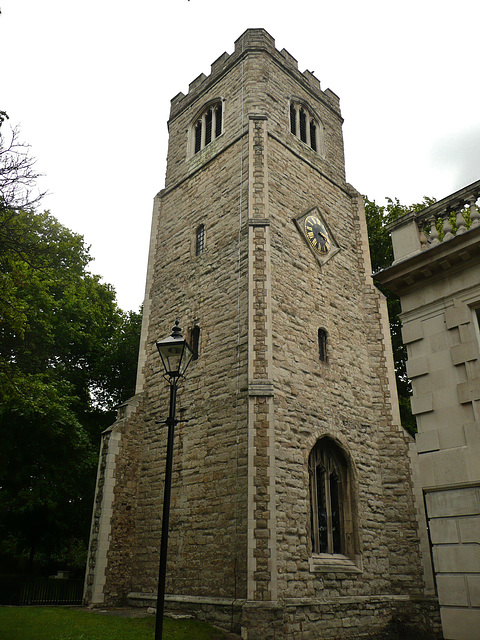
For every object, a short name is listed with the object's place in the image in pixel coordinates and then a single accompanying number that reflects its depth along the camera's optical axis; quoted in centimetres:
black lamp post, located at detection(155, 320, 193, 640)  695
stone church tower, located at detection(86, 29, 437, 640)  1166
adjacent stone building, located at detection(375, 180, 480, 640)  729
